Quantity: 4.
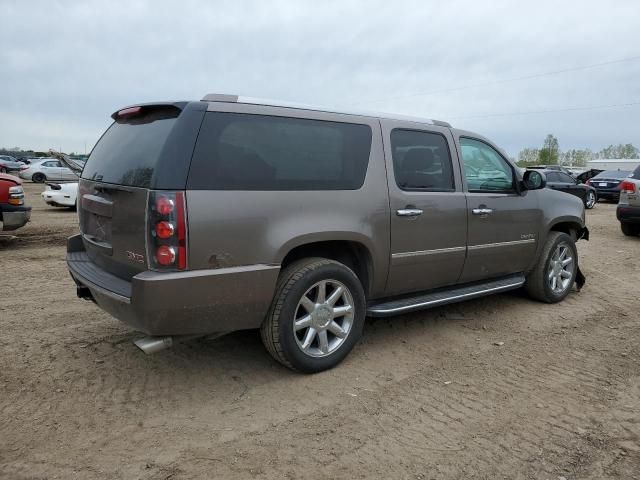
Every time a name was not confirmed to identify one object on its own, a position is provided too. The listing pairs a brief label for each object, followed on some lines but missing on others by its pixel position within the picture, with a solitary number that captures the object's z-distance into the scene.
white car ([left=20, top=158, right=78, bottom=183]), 31.55
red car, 7.93
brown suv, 3.08
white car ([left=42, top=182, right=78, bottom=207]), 14.38
